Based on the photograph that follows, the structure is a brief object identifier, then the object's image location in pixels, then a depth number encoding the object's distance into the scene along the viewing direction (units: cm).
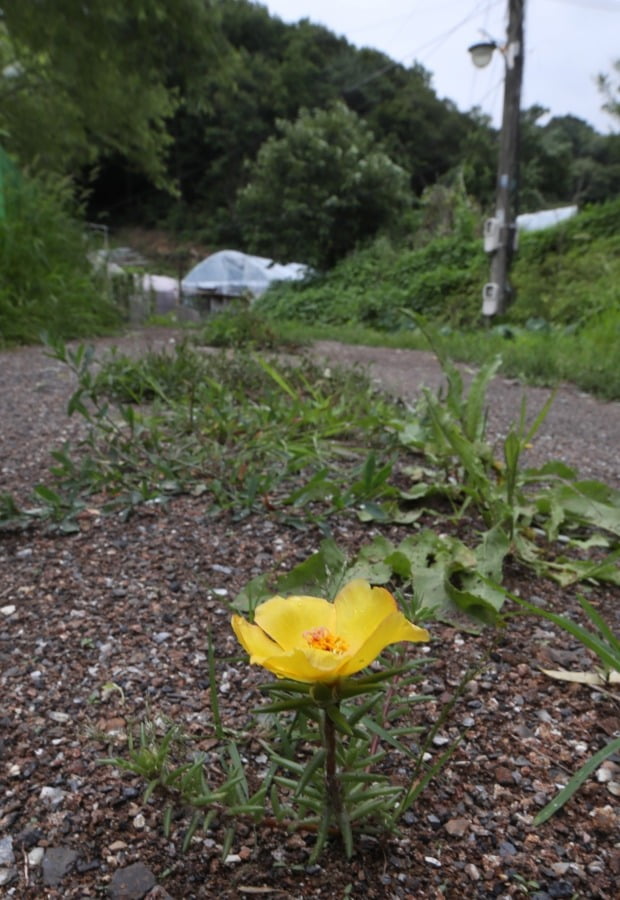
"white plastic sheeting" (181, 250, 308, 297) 1742
